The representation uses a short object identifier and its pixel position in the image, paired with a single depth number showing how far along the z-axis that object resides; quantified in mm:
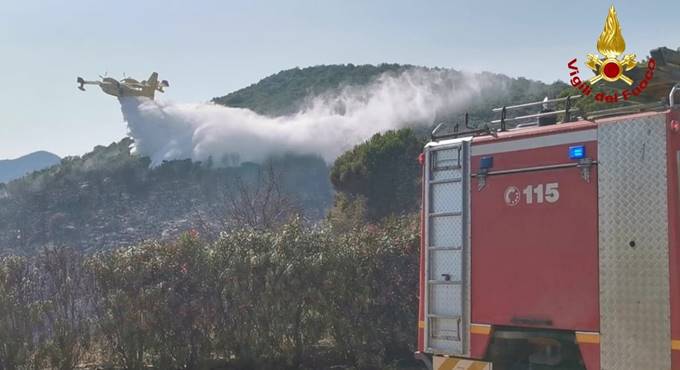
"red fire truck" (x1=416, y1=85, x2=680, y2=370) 6008
